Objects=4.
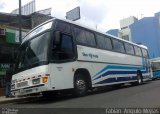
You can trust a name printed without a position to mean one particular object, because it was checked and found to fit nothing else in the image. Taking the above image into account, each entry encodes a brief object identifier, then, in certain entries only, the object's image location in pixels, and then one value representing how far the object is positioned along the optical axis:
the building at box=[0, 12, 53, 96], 11.57
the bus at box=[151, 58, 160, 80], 18.17
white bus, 5.44
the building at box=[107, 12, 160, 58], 38.00
